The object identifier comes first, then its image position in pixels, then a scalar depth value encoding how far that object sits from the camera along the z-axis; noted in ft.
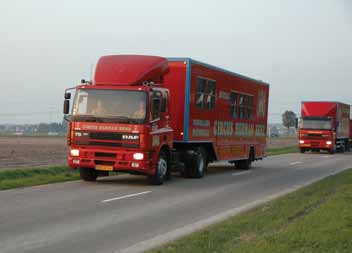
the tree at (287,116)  562.58
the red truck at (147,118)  52.29
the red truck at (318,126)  145.69
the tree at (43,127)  629.02
